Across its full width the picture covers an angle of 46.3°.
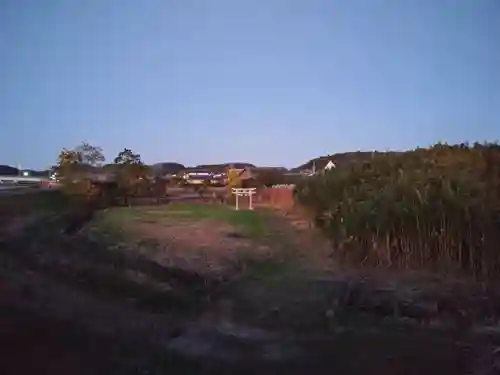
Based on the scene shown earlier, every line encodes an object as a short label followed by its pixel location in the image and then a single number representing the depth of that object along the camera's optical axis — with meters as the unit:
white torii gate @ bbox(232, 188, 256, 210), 27.15
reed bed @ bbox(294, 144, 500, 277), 8.55
